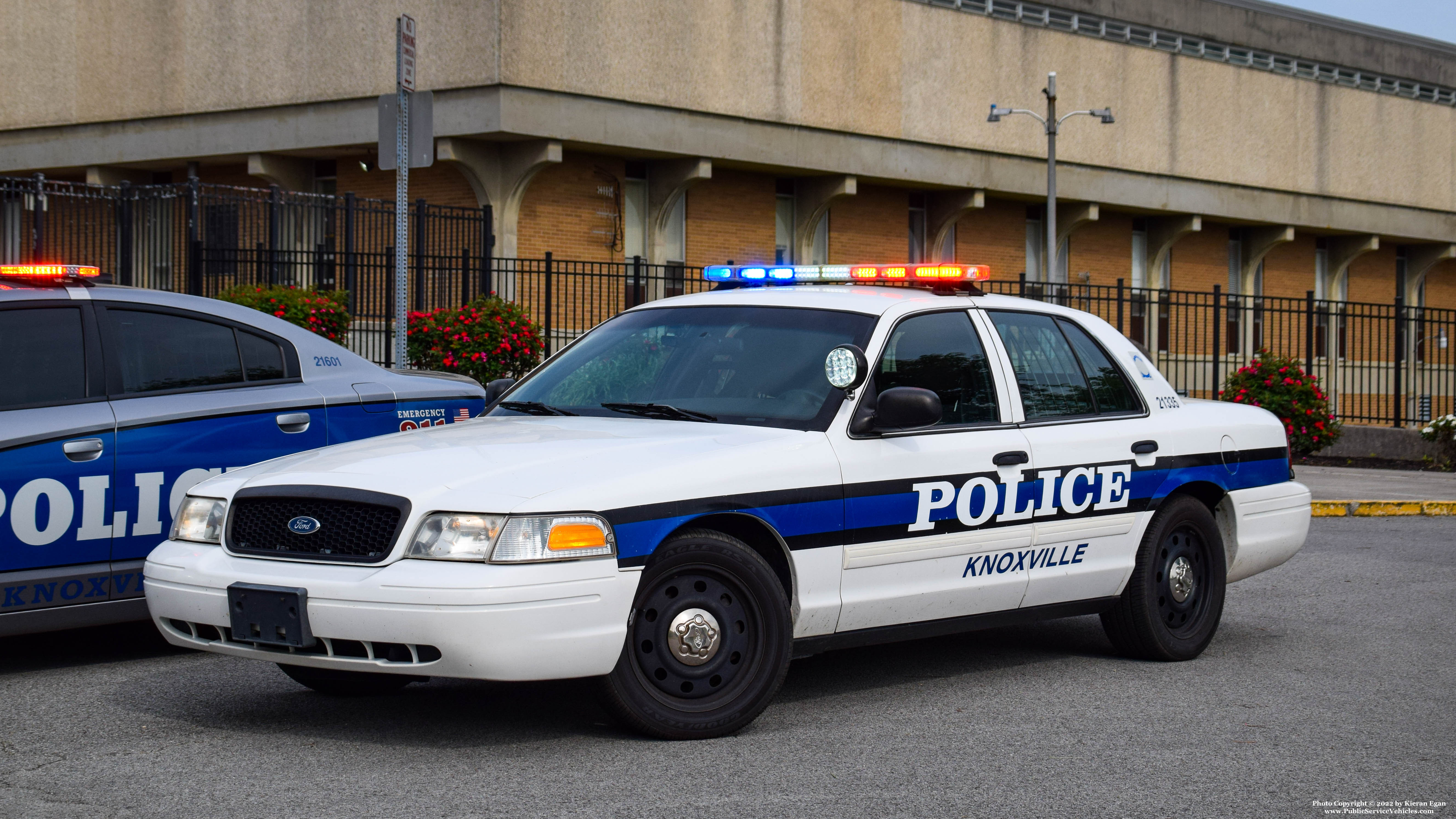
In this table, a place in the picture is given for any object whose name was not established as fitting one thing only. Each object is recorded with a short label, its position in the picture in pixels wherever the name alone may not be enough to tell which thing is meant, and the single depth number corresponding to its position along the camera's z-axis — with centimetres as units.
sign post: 1072
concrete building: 2614
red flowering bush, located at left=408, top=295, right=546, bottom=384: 1723
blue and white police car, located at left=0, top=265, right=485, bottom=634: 646
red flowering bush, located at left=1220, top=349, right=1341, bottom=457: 2009
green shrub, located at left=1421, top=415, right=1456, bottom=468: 2084
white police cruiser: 509
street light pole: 2919
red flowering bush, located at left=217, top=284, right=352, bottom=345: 1573
